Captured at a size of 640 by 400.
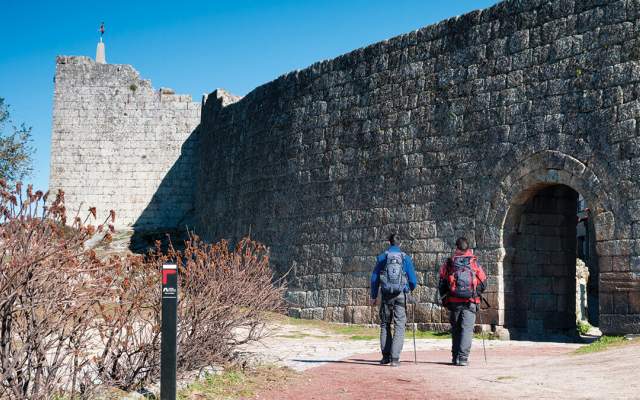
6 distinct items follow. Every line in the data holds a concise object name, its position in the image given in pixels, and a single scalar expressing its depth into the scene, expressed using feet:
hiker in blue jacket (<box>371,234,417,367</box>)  27.09
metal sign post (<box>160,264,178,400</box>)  17.95
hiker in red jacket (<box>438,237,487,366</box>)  26.71
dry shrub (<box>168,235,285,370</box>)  22.49
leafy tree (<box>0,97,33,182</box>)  68.33
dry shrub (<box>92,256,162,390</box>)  19.33
